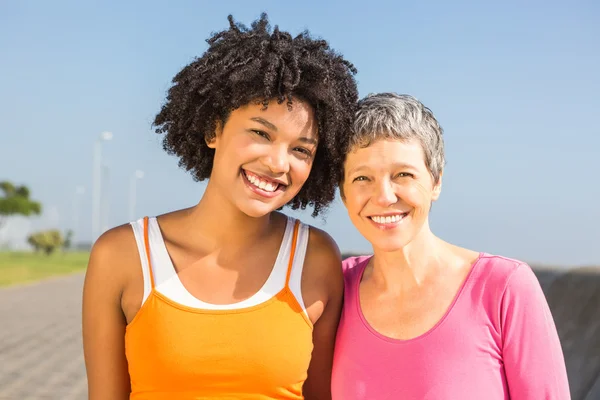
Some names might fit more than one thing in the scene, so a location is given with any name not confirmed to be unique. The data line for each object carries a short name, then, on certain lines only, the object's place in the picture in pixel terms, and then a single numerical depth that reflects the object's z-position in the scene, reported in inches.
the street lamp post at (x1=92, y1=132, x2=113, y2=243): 1328.1
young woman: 112.3
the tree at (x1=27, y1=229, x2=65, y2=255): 1664.6
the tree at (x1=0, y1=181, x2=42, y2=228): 2337.6
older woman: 103.5
